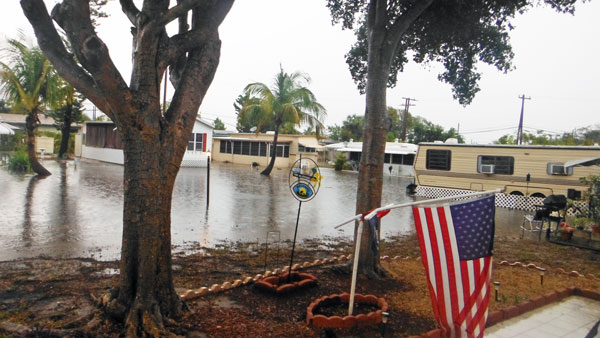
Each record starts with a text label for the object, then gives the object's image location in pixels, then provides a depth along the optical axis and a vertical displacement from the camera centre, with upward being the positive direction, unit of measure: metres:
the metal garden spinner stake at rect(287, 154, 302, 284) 5.72 -1.60
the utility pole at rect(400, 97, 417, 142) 45.64 +5.05
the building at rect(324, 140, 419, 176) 35.88 +0.07
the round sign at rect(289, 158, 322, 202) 5.92 -0.38
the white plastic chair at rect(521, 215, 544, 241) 11.74 -1.85
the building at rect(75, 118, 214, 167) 31.36 -0.17
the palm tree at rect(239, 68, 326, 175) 27.53 +3.08
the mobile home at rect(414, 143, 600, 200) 16.05 -0.18
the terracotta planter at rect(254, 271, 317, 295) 5.42 -1.71
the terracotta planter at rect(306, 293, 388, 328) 4.57 -1.74
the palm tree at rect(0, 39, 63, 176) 17.80 +2.26
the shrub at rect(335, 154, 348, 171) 38.91 -0.81
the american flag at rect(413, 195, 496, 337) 3.93 -0.85
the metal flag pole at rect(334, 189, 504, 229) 3.97 -0.46
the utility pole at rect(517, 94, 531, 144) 41.47 +3.31
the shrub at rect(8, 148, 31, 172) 21.50 -1.45
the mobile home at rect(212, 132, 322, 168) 38.56 +0.13
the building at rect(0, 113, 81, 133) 48.11 +1.65
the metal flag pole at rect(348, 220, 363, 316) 4.47 -1.30
